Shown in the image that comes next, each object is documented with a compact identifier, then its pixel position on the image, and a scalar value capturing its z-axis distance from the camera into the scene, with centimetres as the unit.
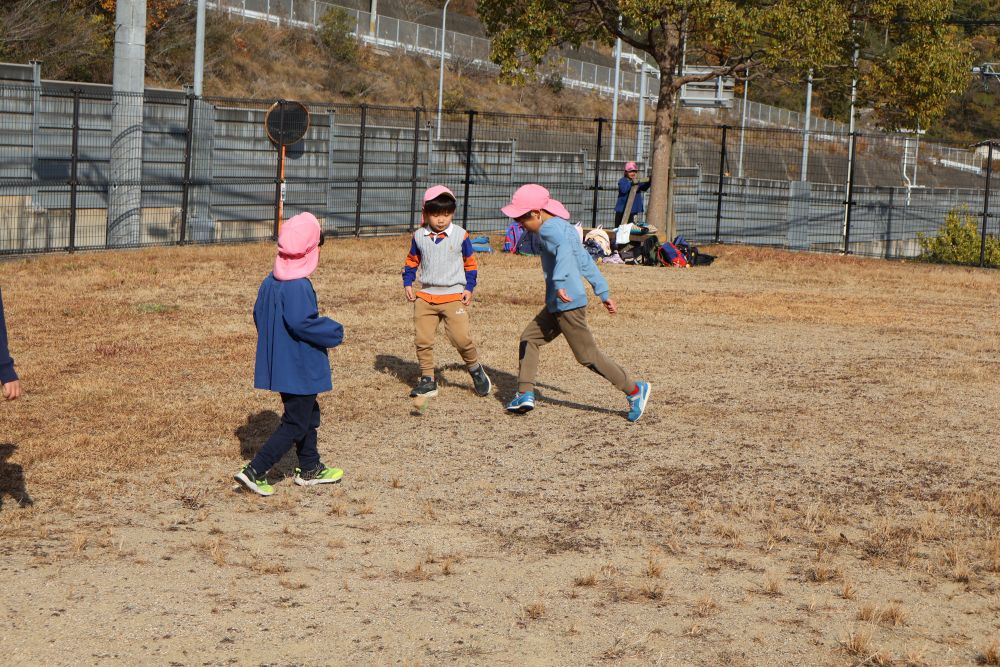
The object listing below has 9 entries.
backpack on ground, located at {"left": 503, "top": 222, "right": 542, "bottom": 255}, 2097
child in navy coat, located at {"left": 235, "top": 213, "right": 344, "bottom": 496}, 691
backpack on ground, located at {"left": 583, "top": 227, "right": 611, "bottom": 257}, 2028
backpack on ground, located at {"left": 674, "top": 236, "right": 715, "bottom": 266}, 2061
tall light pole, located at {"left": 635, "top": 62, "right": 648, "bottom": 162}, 3847
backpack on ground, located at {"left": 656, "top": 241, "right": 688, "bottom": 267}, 2028
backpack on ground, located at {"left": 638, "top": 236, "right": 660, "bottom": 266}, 2028
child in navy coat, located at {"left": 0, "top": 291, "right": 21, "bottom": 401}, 598
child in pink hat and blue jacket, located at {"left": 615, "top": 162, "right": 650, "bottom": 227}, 2148
